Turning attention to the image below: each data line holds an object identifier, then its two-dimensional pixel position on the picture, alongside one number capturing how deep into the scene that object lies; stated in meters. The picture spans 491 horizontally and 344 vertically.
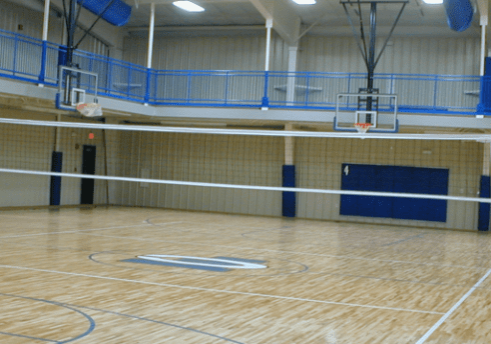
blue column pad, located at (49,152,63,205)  22.72
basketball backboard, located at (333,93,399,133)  17.72
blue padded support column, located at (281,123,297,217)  23.05
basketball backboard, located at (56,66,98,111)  17.00
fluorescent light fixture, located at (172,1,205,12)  22.16
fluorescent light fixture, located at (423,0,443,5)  19.81
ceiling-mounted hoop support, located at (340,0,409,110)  18.16
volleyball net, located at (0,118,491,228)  22.19
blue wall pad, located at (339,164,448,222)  22.45
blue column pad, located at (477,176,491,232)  20.89
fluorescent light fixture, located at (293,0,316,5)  21.00
